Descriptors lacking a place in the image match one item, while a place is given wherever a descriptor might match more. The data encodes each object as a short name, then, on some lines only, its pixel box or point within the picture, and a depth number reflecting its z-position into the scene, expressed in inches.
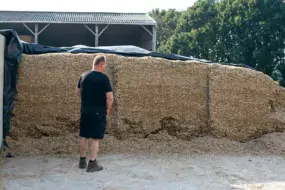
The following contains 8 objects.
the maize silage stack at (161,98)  261.4
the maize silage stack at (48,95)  252.4
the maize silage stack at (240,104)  273.3
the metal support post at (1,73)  230.8
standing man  199.5
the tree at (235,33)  896.3
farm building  724.0
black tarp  242.7
